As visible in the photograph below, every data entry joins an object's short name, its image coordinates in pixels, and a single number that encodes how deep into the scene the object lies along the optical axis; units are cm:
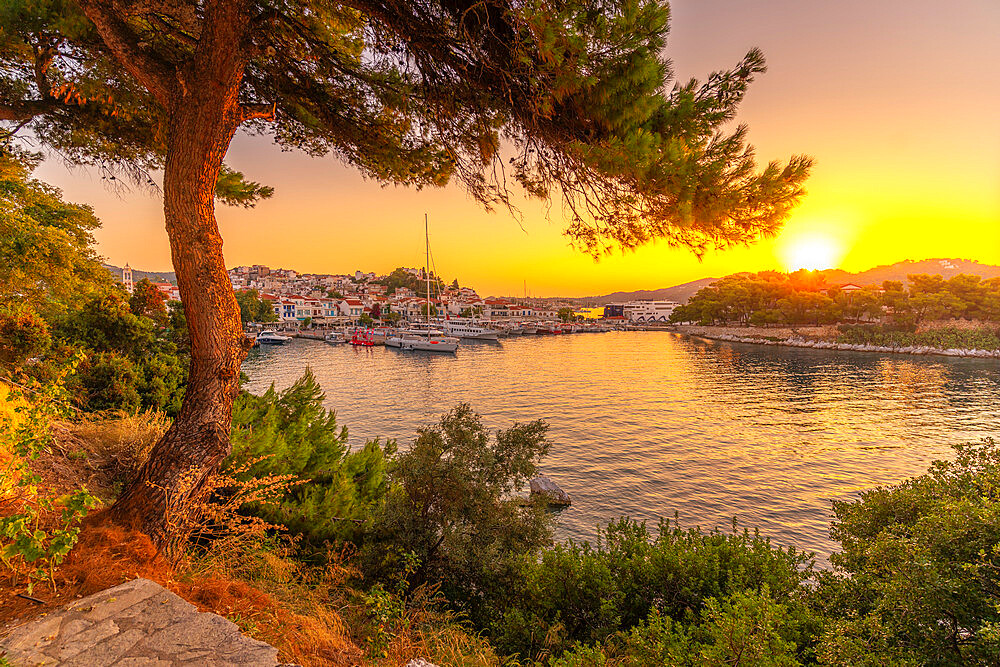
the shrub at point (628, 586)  375
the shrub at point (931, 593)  229
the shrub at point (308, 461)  489
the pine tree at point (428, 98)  269
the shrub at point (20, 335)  554
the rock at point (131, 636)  160
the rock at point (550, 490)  1011
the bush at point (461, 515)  470
